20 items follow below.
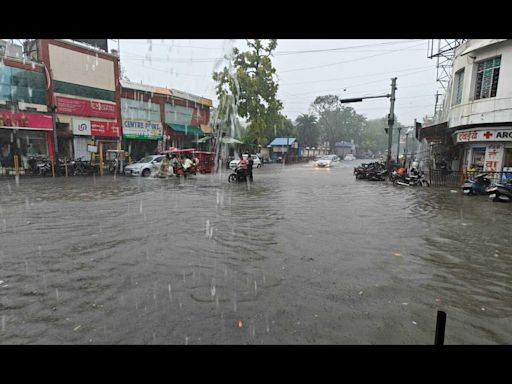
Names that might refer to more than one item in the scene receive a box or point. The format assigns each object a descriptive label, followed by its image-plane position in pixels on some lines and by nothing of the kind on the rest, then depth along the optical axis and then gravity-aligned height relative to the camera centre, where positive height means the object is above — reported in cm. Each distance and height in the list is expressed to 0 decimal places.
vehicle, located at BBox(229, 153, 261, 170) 3232 -144
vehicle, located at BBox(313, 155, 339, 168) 3747 -154
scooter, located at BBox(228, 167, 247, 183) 1817 -149
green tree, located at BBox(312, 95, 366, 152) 8162 +754
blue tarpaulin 5063 +119
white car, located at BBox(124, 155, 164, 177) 2111 -135
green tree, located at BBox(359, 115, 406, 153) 9300 +379
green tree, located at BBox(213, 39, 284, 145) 3406 +633
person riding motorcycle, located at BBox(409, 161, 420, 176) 1800 -113
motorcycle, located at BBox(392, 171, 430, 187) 1761 -157
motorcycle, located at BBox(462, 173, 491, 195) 1374 -138
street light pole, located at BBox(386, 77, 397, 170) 2111 +278
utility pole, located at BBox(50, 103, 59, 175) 2198 +90
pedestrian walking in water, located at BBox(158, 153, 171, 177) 2081 -142
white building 1495 +229
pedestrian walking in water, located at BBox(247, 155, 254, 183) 1842 -100
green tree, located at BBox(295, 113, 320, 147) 6356 +390
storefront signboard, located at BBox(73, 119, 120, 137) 2378 +130
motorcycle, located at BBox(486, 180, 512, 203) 1203 -145
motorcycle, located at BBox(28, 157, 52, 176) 2039 -138
